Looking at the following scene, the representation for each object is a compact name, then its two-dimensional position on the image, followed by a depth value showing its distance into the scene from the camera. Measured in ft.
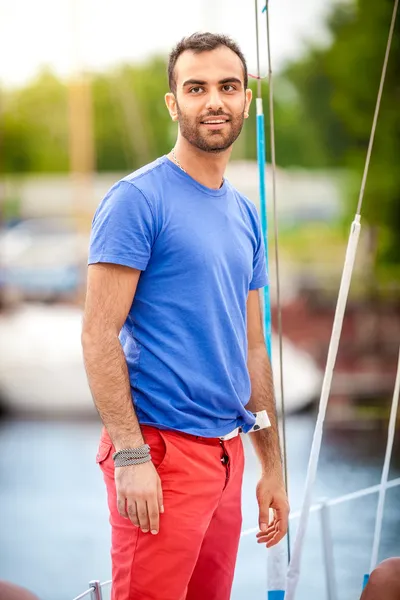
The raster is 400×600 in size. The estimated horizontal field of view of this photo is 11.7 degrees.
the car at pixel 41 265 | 90.90
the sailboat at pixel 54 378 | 54.80
